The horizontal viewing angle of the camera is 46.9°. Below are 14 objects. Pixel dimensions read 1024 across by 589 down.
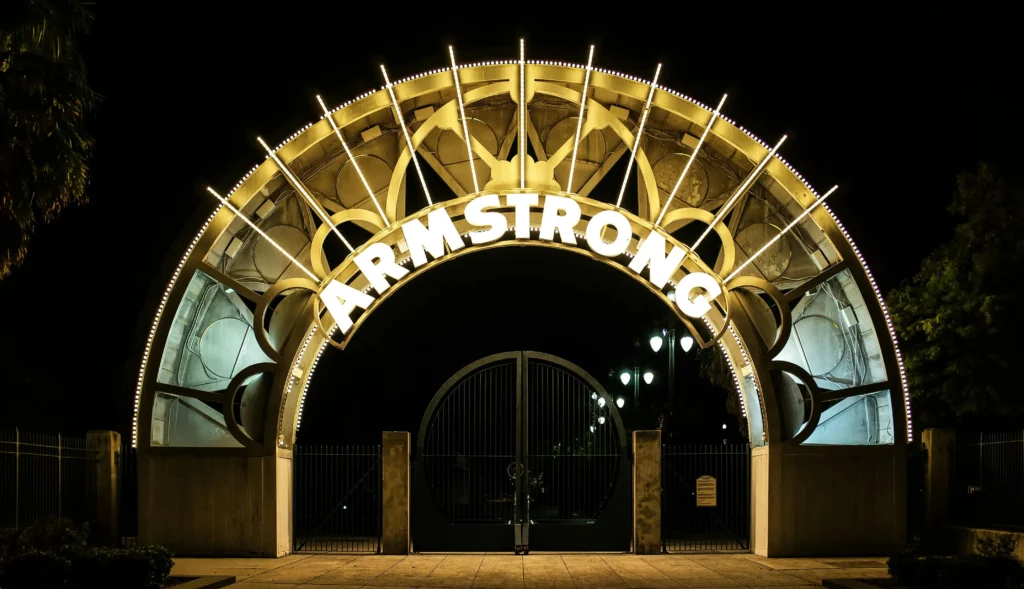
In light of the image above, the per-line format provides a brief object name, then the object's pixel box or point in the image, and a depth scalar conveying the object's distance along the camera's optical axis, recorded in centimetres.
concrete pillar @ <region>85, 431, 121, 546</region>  2220
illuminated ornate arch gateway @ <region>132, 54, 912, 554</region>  2194
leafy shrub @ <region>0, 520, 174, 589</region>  1433
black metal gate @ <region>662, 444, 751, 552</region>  2322
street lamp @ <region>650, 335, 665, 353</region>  2992
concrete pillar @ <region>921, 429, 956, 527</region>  2227
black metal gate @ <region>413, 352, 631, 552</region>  2345
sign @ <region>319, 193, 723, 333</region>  2178
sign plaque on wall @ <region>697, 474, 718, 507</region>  2312
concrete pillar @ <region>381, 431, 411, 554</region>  2300
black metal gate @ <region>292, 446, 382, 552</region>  2364
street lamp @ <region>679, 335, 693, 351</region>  2958
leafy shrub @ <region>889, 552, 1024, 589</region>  1453
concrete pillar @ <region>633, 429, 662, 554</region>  2306
